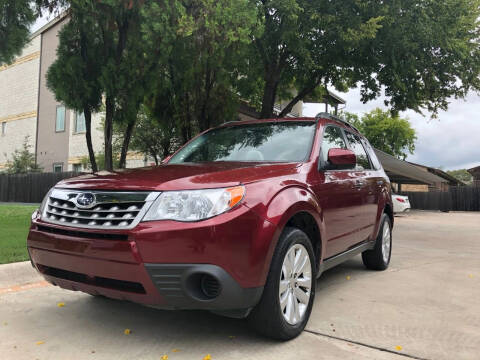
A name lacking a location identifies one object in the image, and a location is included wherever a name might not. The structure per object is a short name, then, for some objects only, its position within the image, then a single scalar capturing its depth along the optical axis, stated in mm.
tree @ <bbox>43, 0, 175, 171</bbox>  7195
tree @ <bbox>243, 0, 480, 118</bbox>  10547
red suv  2635
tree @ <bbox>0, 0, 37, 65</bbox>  6911
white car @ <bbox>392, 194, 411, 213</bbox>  21281
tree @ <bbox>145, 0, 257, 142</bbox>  7262
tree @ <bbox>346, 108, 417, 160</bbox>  47281
